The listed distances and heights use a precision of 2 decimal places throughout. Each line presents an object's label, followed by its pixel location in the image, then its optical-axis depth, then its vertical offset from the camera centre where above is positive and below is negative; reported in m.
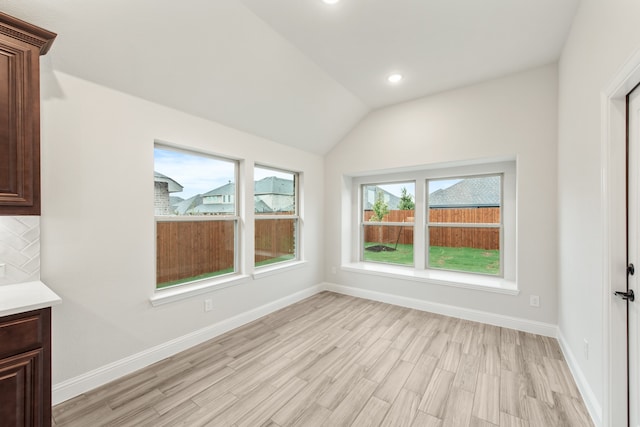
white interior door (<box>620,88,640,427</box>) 1.43 -0.21
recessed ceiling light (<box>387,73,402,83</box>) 3.15 +1.63
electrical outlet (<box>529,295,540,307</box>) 3.03 -0.99
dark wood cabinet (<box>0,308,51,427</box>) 1.33 -0.80
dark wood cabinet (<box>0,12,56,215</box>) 1.45 +0.56
